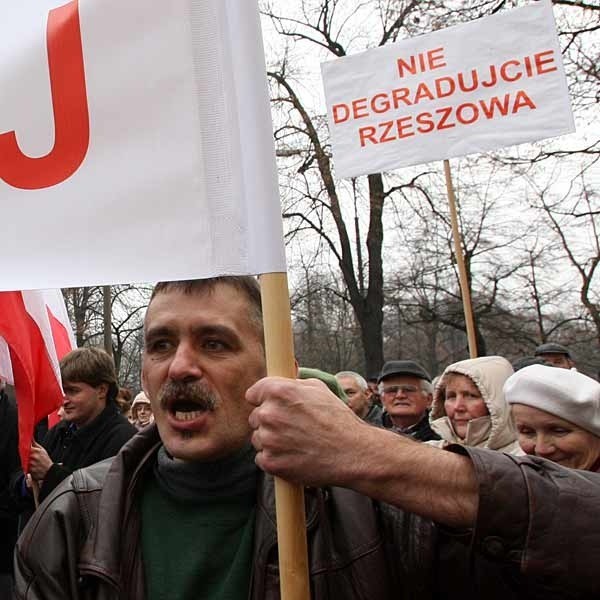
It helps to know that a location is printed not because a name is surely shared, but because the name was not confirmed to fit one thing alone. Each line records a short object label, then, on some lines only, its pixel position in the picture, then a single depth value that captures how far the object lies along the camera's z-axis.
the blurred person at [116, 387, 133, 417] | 5.00
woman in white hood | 3.58
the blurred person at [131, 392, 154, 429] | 6.60
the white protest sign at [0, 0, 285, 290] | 1.46
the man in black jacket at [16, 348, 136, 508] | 3.88
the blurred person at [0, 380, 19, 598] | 3.80
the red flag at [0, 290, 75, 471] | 2.95
